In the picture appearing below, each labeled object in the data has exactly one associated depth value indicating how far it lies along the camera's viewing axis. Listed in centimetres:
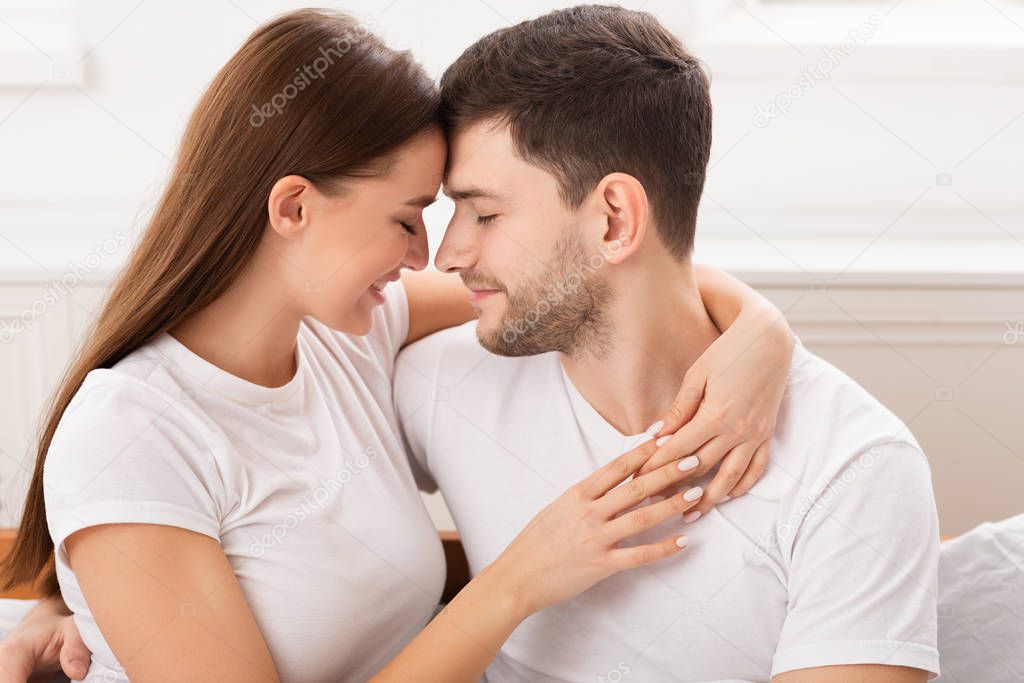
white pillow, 181
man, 171
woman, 165
